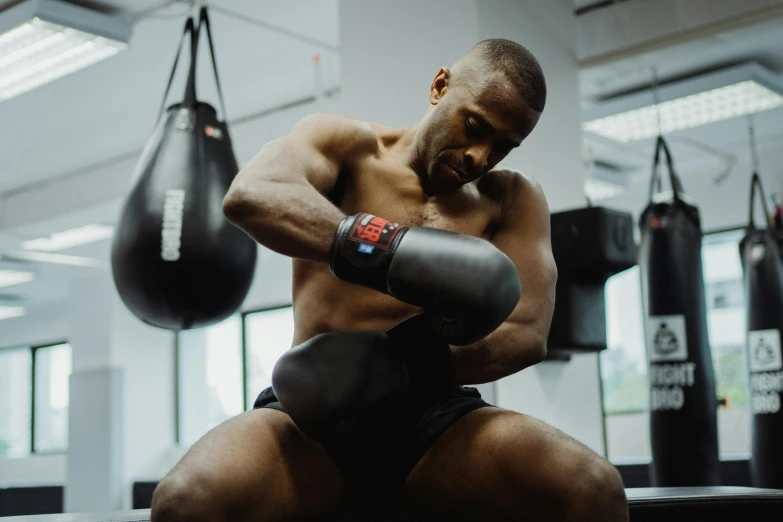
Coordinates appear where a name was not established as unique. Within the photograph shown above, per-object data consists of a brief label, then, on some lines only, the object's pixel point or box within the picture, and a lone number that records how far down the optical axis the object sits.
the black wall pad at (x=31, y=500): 7.93
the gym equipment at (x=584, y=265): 3.13
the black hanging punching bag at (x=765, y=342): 5.00
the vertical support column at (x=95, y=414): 8.55
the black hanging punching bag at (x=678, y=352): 4.45
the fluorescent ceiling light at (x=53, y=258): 8.07
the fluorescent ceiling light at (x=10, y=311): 11.13
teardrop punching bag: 2.89
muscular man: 1.40
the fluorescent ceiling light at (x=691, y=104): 5.04
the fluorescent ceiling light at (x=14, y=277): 8.87
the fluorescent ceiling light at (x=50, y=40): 4.09
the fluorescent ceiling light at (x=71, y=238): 7.88
